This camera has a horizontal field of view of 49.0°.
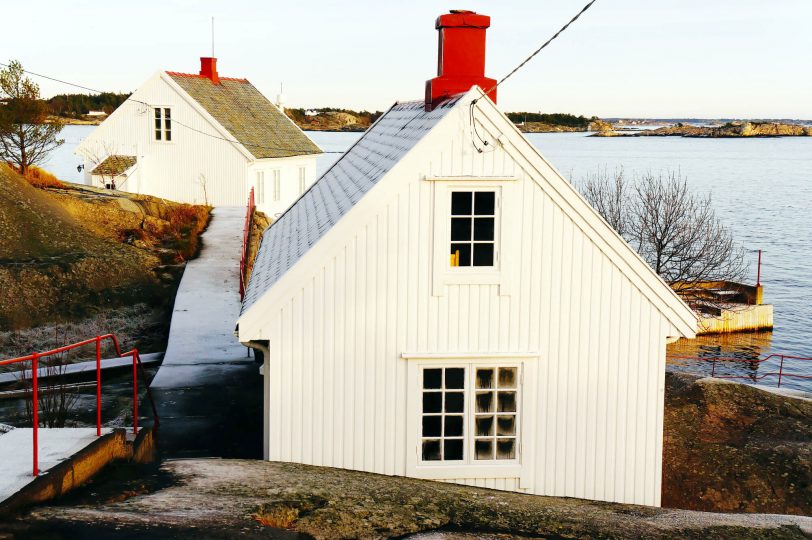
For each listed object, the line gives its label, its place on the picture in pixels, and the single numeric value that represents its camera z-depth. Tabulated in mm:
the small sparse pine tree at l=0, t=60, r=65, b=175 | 33969
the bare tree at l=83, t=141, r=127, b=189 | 40625
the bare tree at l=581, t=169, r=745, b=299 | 49562
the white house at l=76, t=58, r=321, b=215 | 39594
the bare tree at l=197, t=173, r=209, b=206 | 39969
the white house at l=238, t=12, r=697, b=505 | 11211
